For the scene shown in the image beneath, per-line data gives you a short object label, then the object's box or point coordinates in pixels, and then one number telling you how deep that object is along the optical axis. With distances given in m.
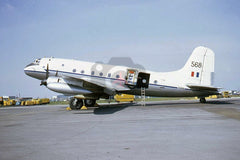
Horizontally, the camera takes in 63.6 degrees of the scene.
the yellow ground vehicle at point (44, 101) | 43.75
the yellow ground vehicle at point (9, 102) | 40.91
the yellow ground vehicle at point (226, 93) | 57.86
